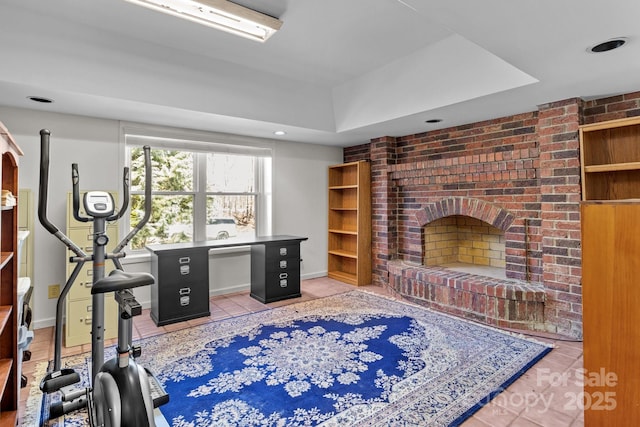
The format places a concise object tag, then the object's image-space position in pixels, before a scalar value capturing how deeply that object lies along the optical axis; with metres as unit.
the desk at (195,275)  3.46
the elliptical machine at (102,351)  1.54
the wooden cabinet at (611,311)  1.43
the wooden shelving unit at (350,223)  5.07
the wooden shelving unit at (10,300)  1.85
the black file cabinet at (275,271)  4.20
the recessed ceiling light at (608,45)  2.06
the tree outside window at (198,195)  4.14
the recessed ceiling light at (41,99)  2.93
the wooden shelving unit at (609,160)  2.93
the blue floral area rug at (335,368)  2.00
